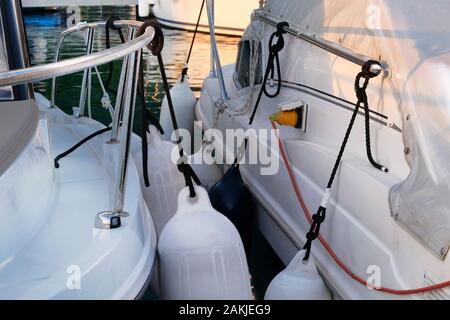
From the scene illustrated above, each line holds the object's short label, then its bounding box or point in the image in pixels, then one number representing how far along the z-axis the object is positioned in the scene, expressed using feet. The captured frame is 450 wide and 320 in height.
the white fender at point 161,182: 10.19
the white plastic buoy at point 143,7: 61.83
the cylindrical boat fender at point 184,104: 18.63
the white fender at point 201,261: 7.34
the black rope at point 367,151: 7.36
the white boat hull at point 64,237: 5.66
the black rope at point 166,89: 7.29
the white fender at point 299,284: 7.47
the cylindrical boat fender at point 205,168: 13.52
